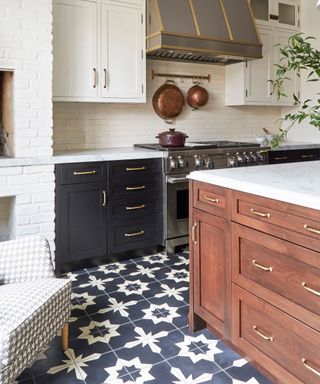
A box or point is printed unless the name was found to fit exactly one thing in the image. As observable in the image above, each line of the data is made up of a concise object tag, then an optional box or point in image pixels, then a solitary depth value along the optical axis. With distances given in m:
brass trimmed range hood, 3.79
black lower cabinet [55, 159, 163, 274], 3.28
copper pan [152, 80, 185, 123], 4.41
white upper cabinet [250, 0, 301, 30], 4.68
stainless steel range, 3.70
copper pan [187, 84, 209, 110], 4.61
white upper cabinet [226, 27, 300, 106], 4.67
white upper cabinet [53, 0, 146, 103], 3.48
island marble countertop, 1.58
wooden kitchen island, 1.54
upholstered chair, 1.61
